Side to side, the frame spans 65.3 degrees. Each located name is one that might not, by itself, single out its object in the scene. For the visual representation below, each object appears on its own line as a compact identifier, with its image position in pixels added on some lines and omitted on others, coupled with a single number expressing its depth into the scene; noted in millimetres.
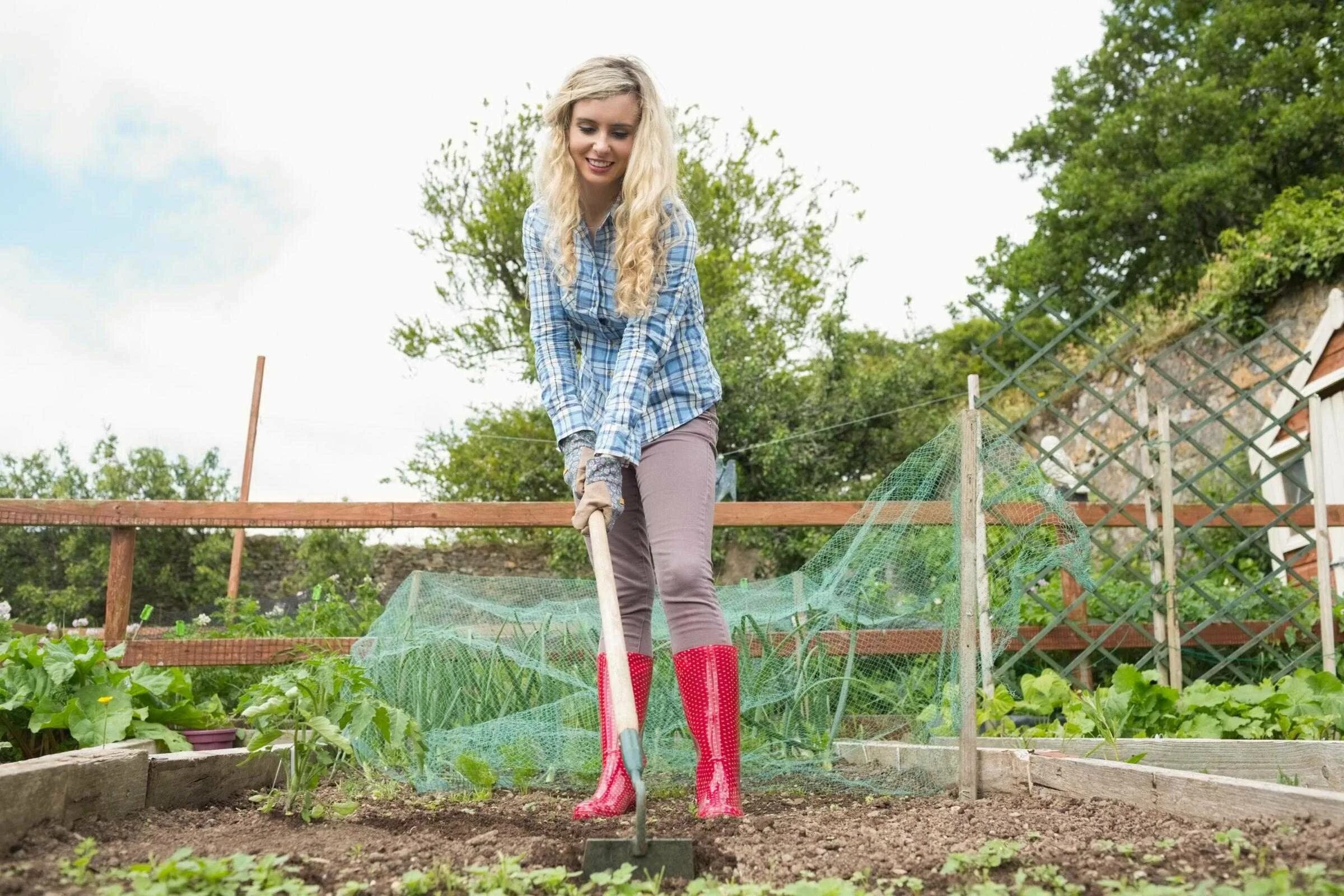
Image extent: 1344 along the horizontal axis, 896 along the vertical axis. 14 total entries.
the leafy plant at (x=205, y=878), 1289
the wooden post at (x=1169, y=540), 3879
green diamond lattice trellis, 4031
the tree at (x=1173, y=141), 15195
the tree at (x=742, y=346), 10820
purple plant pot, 2512
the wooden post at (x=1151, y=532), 3953
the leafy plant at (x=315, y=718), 2012
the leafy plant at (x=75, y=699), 2223
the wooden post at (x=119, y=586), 3232
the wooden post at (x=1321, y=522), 3873
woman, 2100
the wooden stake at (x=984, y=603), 2852
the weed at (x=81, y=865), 1369
